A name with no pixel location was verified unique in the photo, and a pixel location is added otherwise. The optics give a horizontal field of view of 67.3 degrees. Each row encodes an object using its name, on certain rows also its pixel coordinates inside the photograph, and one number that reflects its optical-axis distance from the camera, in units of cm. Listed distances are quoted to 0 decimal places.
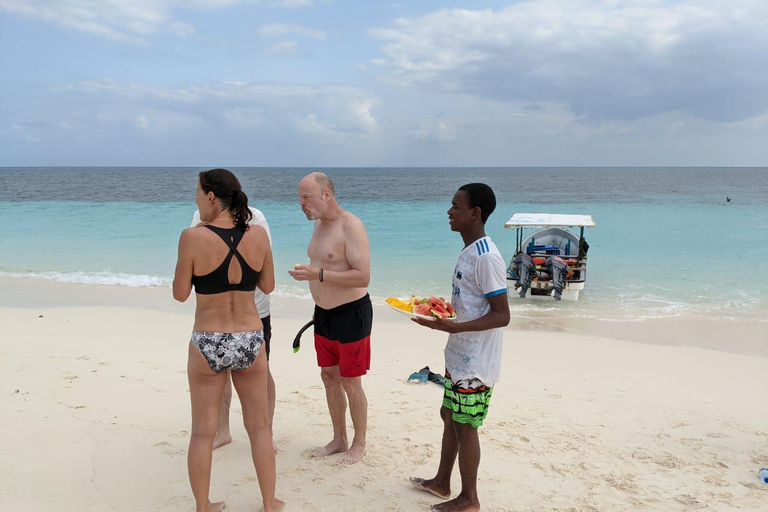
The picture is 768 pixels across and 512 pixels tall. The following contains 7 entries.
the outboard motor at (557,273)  1252
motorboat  1270
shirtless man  397
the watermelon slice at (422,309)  379
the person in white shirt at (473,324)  332
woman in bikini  305
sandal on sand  653
